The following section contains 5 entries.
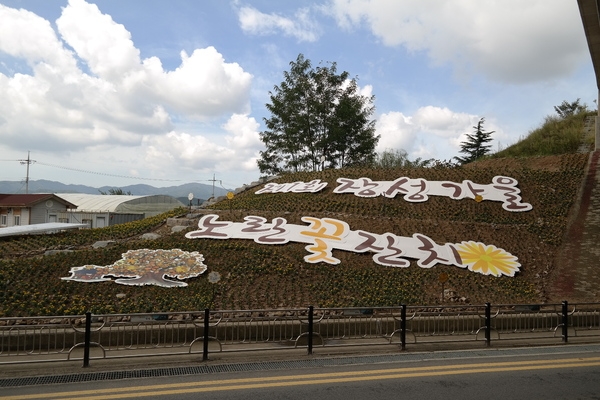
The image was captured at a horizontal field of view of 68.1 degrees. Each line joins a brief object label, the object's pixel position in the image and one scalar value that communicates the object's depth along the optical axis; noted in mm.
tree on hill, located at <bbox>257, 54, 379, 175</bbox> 42688
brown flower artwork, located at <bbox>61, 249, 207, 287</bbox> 13234
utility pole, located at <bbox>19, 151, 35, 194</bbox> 61922
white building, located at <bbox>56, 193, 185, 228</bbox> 38719
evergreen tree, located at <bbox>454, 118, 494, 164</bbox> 55531
